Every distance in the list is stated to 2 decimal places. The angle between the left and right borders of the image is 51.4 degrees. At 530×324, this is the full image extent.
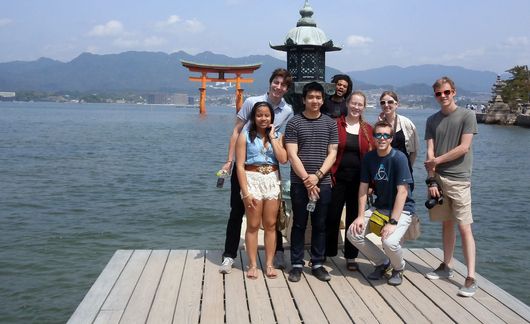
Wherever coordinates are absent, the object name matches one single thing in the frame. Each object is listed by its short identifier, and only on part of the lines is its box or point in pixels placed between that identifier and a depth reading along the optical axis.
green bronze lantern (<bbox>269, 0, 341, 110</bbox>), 5.61
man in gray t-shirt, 4.06
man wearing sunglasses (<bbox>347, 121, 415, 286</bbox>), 4.04
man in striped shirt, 4.09
